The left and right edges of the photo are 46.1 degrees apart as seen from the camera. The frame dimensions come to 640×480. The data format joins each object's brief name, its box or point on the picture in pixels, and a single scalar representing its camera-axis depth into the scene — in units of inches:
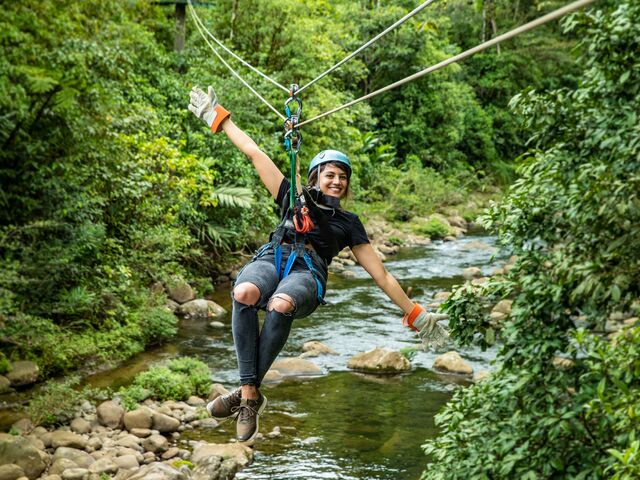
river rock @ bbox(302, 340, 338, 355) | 453.7
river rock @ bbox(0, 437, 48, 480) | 279.3
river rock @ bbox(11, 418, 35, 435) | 310.6
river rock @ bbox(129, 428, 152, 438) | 332.8
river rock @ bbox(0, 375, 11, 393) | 343.0
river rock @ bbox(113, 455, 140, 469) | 297.8
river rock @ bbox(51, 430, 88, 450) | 309.7
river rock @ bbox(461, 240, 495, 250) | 812.6
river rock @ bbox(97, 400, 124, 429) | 340.5
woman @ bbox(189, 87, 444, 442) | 160.6
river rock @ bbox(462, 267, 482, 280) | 646.5
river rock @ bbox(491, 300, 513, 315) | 526.6
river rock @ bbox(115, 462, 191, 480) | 280.7
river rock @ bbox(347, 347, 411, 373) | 422.0
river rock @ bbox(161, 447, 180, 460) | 315.3
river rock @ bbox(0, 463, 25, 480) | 270.1
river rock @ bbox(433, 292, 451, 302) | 557.3
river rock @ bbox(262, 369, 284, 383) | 410.6
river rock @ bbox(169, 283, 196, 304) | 530.0
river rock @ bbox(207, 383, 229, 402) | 377.1
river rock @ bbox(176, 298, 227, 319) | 512.4
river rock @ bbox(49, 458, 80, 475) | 286.4
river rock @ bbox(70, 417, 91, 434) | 327.6
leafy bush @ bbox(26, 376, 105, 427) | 321.1
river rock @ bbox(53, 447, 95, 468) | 294.5
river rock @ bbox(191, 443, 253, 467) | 307.1
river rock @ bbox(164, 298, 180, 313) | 509.0
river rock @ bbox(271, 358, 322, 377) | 419.8
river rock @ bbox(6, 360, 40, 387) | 351.9
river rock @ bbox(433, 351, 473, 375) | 417.7
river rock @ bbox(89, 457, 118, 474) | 288.4
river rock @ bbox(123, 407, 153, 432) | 339.0
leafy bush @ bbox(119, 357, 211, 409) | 364.8
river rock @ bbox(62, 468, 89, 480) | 281.4
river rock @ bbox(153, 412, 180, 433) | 341.1
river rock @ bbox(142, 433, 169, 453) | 320.2
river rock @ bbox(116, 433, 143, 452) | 318.7
